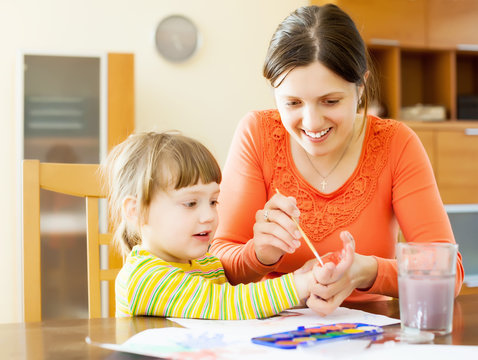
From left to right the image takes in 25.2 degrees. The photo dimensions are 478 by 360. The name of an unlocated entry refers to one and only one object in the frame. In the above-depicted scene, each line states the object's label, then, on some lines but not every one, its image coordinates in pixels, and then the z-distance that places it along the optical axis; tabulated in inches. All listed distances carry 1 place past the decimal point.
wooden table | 52.5
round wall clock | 167.0
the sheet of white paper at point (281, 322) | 55.5
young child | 58.7
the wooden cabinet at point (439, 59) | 162.5
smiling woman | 67.8
